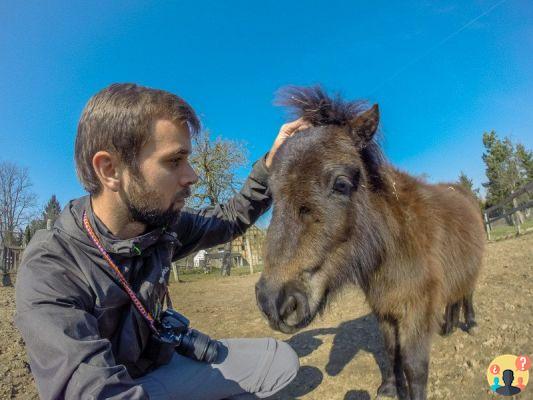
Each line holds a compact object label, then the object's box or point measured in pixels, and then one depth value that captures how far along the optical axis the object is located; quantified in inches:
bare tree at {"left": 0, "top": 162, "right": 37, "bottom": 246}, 1395.2
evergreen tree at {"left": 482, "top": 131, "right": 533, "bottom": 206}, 1364.4
